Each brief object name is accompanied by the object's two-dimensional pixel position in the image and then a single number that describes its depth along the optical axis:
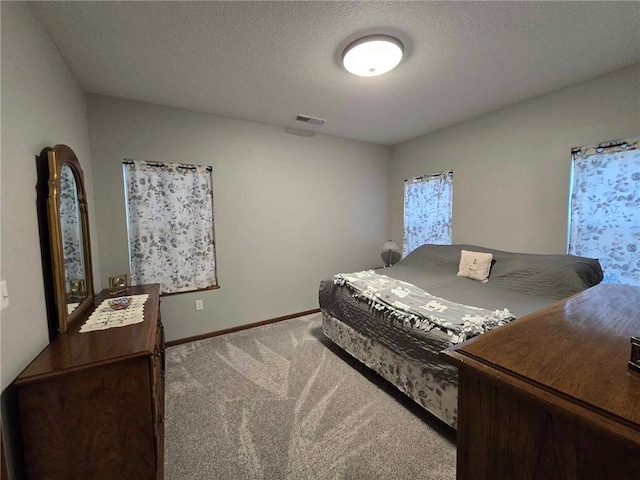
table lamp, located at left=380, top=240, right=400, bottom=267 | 4.15
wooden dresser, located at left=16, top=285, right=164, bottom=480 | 1.02
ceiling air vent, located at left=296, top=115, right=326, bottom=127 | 3.00
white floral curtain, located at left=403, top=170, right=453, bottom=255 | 3.51
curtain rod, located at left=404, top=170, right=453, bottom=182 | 3.46
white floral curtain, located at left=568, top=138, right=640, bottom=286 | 2.13
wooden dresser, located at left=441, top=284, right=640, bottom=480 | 0.50
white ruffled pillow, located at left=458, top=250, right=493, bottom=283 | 2.68
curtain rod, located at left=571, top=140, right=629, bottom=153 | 2.14
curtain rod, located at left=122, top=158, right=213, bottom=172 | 2.50
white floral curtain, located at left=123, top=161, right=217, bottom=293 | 2.57
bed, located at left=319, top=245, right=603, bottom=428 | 1.58
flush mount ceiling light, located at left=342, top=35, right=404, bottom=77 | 1.70
